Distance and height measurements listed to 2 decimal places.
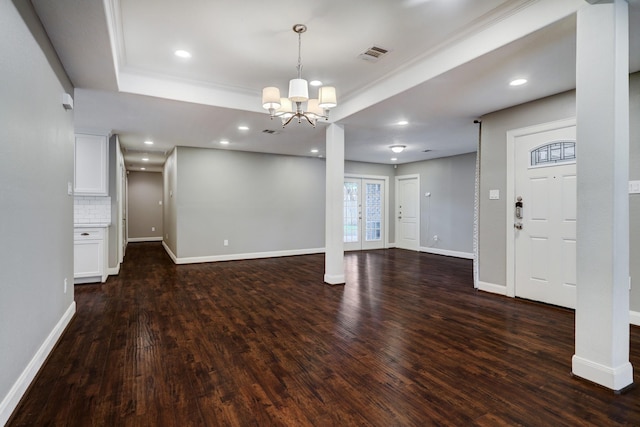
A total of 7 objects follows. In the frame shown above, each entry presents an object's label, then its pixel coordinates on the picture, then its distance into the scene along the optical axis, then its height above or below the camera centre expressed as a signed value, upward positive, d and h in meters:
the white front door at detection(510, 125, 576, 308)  3.67 -0.07
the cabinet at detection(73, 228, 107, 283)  4.83 -0.69
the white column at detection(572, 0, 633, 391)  2.05 +0.11
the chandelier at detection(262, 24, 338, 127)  2.99 +1.08
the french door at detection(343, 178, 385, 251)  8.77 -0.11
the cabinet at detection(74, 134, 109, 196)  5.19 +0.71
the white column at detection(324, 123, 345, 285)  4.90 +0.03
